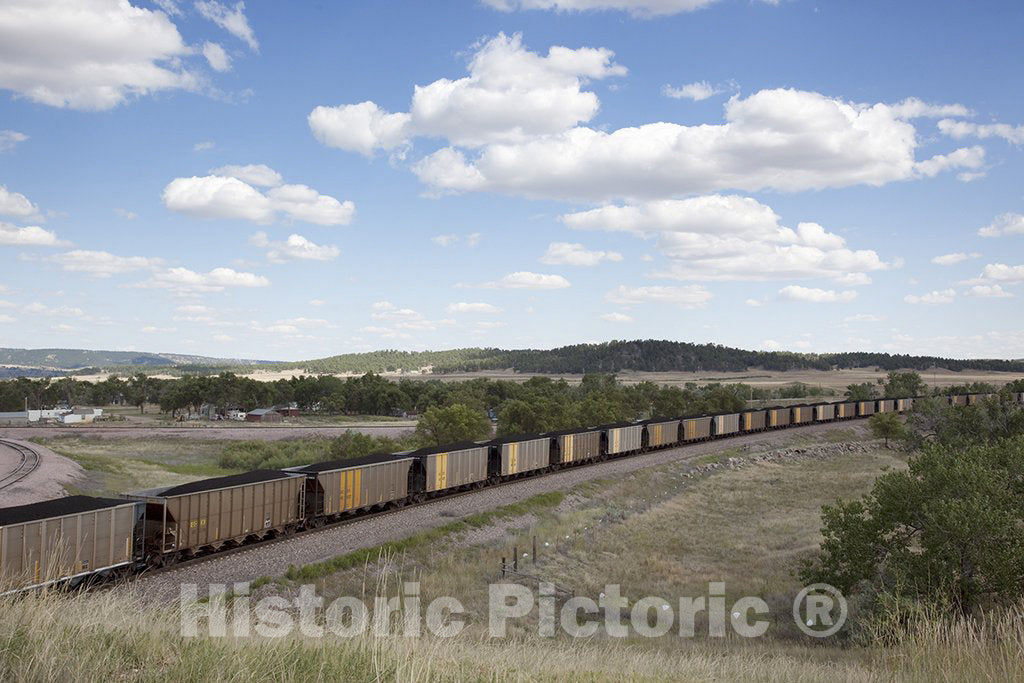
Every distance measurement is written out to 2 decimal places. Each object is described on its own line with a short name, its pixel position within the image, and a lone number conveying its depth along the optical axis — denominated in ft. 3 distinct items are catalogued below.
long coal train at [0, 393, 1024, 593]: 61.87
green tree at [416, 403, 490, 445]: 222.48
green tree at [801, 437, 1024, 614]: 63.82
